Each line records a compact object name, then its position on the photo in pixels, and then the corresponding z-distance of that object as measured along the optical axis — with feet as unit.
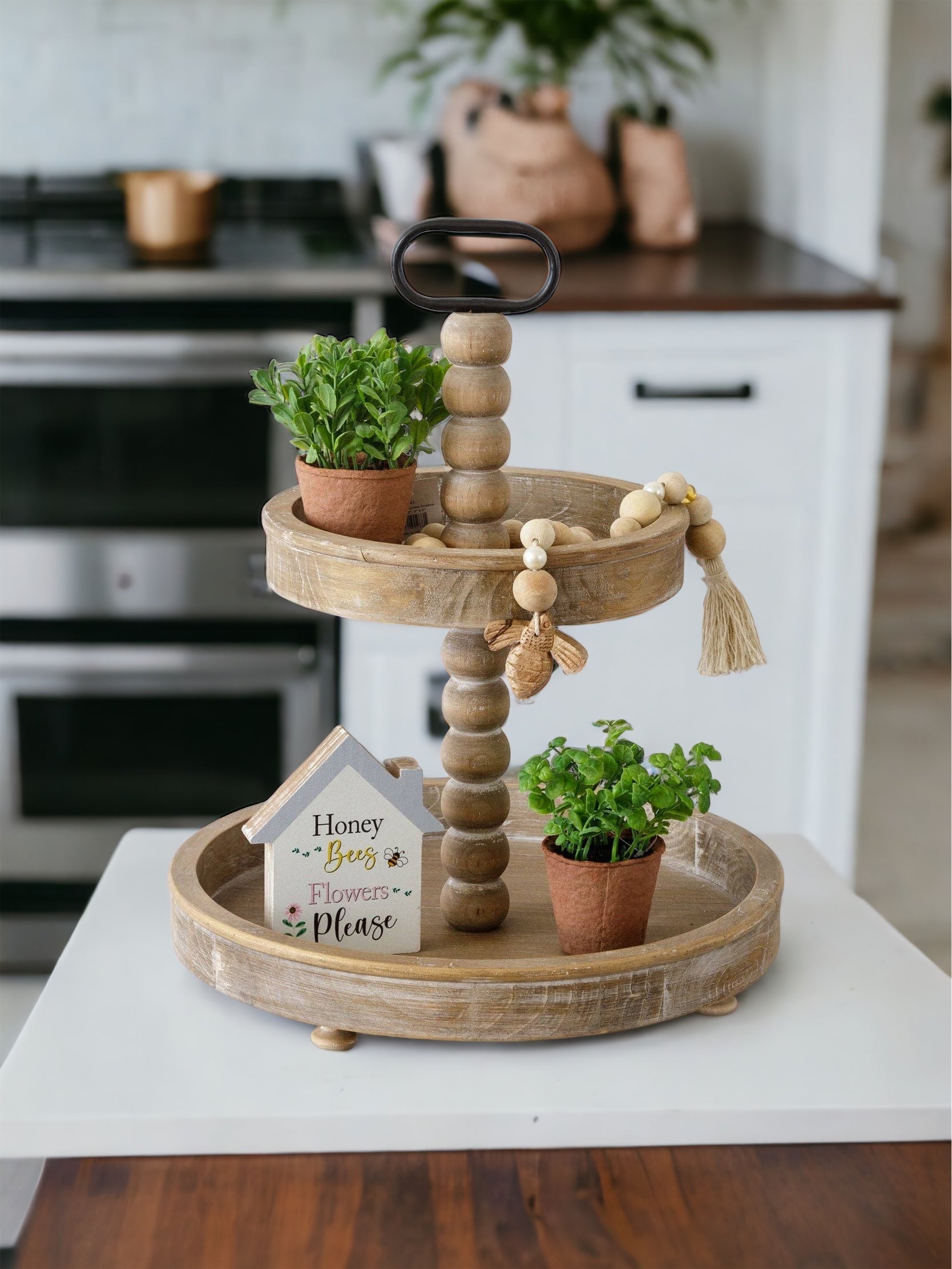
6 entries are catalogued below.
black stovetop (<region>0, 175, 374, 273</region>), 7.39
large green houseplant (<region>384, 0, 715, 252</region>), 8.00
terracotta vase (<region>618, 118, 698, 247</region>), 8.37
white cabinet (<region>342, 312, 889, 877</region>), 7.01
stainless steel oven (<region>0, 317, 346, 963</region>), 7.06
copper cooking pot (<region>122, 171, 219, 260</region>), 7.54
